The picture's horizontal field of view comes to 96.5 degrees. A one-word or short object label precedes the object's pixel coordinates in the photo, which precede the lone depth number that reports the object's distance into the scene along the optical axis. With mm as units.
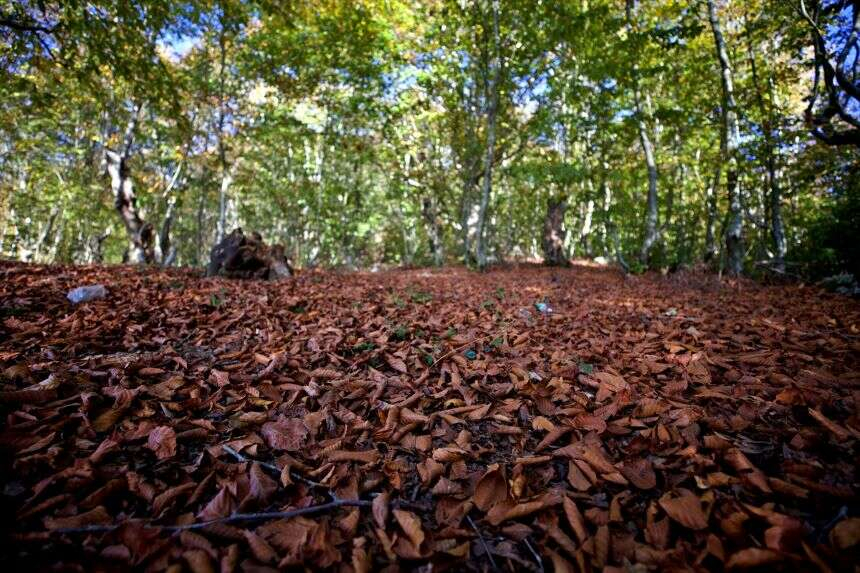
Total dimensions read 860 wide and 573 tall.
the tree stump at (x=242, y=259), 6742
